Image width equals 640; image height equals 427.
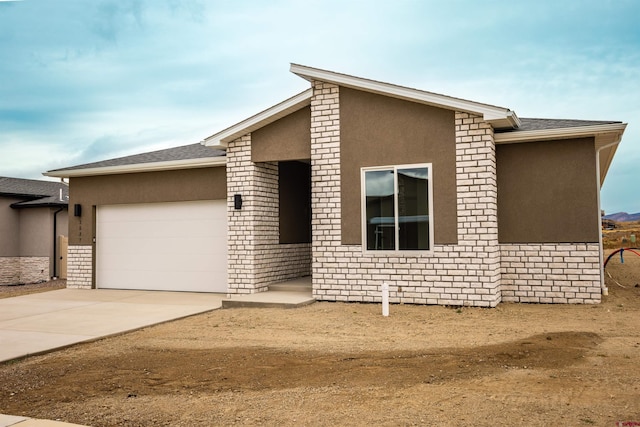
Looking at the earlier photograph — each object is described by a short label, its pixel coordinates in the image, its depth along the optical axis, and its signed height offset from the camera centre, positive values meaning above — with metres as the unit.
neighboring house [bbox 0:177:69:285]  18.52 -0.17
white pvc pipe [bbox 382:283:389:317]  8.99 -1.17
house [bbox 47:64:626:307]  9.63 +0.67
